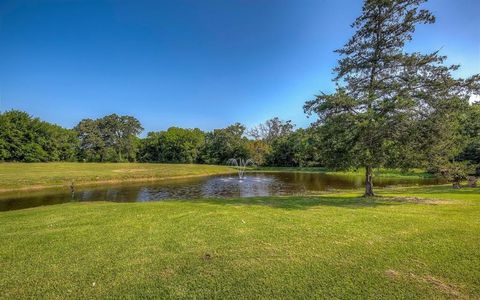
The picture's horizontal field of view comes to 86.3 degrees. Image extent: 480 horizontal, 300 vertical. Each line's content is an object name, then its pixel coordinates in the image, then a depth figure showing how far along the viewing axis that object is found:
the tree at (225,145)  82.25
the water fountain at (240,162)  78.18
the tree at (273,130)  93.81
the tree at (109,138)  78.88
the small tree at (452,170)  12.43
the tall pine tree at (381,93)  11.48
